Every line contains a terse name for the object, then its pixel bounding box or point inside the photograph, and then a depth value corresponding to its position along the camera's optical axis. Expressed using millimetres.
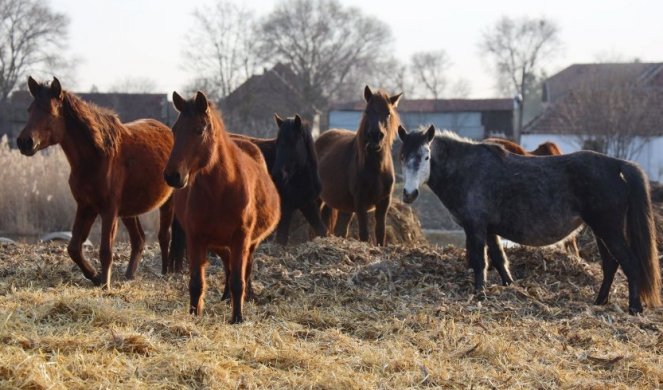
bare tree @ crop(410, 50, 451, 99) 64812
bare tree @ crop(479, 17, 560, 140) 55625
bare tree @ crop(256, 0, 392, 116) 48562
